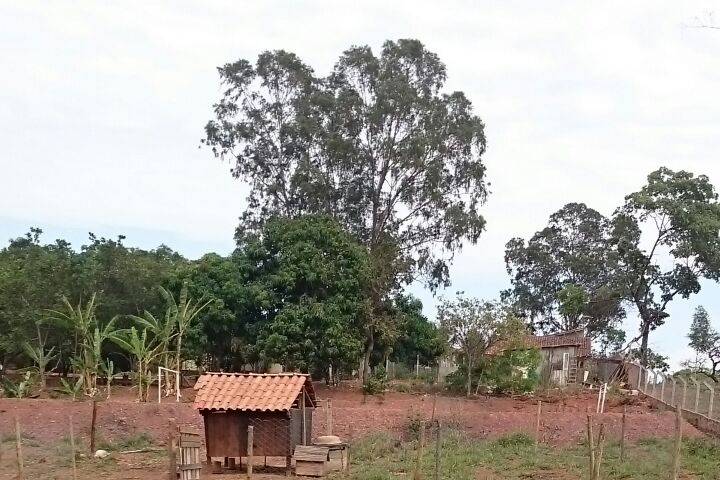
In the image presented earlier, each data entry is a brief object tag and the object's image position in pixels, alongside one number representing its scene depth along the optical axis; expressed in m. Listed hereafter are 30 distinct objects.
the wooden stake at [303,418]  19.45
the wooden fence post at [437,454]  14.30
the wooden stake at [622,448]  19.16
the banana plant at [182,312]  29.16
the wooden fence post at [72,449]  15.91
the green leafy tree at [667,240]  39.44
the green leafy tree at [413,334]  35.97
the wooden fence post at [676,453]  11.24
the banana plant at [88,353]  26.95
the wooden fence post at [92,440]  20.25
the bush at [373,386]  32.25
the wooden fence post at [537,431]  22.01
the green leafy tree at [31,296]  32.78
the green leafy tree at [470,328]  32.97
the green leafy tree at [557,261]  52.41
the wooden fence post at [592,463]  13.04
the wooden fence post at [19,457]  15.27
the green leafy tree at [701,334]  50.60
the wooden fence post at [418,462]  13.98
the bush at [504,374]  33.47
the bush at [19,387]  28.58
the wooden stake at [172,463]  15.54
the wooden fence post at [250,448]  16.52
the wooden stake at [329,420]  20.97
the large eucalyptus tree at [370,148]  36.81
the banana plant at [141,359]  27.00
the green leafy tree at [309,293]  31.52
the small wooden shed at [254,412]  18.81
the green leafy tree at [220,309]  32.28
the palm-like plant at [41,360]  29.48
